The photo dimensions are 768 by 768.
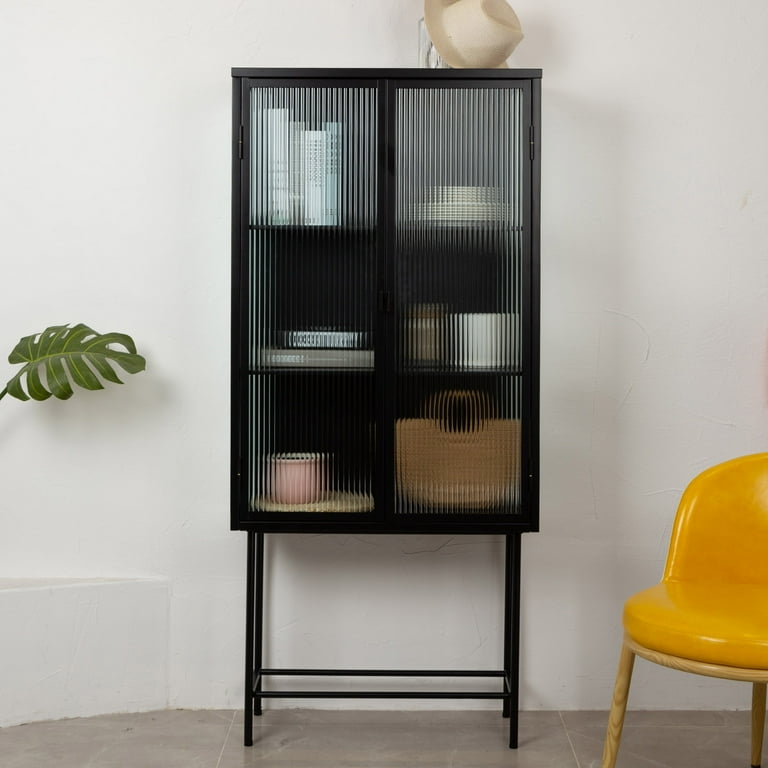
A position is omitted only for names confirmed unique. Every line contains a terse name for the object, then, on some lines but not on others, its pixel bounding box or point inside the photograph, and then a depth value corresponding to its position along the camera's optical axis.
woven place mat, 2.29
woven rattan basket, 2.28
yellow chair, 1.74
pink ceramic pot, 2.29
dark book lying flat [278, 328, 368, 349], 2.28
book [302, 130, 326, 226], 2.26
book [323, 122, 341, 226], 2.26
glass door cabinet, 2.25
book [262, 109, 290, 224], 2.26
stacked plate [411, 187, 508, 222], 2.27
